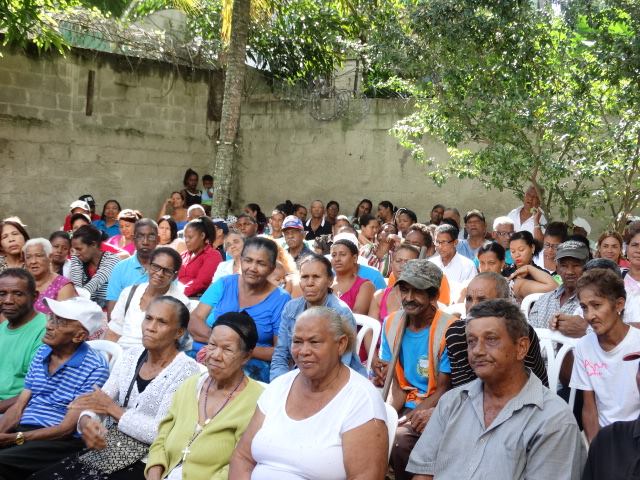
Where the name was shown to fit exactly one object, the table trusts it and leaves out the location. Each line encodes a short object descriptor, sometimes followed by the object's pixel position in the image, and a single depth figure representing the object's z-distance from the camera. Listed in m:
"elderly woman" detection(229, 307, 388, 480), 3.27
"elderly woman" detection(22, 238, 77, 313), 5.73
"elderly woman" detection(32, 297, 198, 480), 3.99
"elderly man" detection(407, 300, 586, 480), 3.03
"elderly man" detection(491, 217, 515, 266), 8.02
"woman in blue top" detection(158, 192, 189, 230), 12.61
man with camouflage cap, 4.20
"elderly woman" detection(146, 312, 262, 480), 3.73
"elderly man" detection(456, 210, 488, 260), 8.17
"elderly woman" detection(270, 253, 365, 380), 4.80
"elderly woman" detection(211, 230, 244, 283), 6.89
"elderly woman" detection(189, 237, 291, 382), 5.21
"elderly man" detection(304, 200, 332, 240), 11.30
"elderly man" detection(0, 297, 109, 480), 4.32
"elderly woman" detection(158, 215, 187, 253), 8.01
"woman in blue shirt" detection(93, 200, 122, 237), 10.63
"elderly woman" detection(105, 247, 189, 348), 5.48
